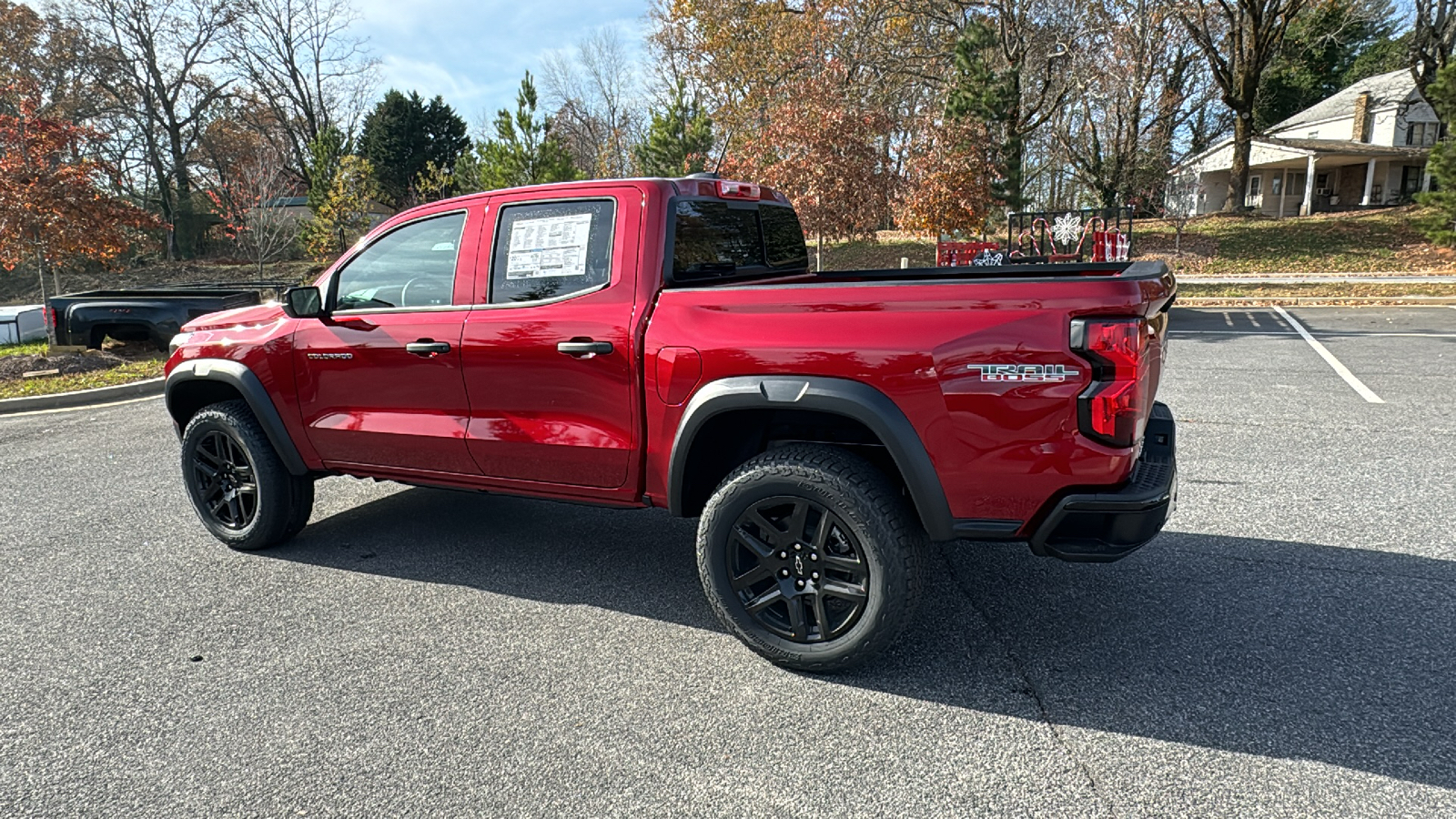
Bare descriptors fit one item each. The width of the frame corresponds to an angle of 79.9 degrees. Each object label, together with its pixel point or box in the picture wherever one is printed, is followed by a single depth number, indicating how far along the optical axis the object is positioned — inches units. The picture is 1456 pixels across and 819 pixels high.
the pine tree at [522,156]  924.0
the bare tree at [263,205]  917.9
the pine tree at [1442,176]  860.0
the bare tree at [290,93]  1421.0
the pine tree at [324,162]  1129.4
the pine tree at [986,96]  959.6
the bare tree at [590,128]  1829.1
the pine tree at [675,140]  1073.5
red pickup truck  110.4
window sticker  146.3
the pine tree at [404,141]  1412.4
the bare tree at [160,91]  1274.6
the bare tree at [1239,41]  1013.2
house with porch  1373.0
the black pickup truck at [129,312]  419.5
